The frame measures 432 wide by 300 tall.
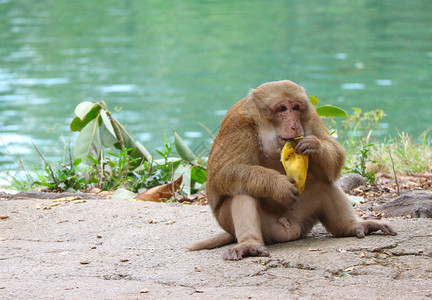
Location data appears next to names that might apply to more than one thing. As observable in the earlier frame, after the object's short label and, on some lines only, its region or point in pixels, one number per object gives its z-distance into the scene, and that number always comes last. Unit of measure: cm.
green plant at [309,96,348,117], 1535
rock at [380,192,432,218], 1150
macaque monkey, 944
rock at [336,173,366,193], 1434
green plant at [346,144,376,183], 1457
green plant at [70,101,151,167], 1622
